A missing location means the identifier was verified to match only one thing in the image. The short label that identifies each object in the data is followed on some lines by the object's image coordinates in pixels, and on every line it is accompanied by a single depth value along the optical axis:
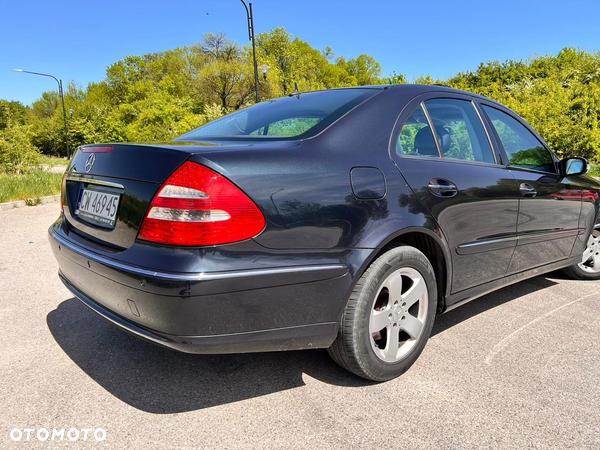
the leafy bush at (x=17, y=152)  13.40
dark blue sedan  1.74
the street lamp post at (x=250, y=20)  17.10
